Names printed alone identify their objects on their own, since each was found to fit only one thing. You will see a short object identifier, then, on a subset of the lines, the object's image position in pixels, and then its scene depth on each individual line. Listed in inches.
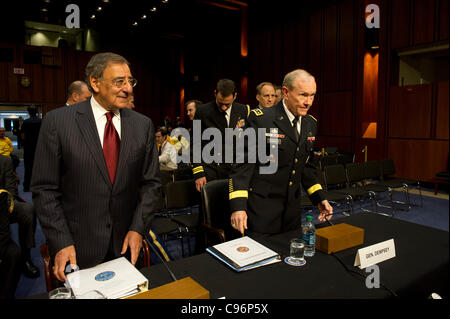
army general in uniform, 75.3
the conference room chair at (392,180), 211.8
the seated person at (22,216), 117.0
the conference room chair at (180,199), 135.0
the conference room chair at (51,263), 60.1
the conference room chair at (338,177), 194.7
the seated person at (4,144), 252.4
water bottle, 62.5
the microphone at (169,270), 51.6
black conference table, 48.5
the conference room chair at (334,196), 173.2
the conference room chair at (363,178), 199.7
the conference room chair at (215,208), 94.9
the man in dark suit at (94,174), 56.1
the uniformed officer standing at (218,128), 116.5
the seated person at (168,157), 210.2
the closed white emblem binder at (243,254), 55.7
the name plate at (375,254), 56.1
